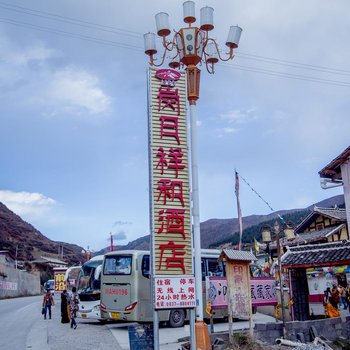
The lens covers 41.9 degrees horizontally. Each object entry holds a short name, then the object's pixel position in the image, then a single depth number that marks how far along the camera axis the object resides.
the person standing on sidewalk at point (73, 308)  18.08
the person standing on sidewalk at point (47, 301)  23.01
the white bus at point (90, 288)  20.81
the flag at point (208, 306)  14.91
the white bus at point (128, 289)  17.14
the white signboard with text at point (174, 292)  10.52
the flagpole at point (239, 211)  25.19
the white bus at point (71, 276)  39.95
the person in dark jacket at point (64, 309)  20.44
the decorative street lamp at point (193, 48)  11.59
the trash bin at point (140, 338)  9.97
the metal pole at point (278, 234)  15.06
